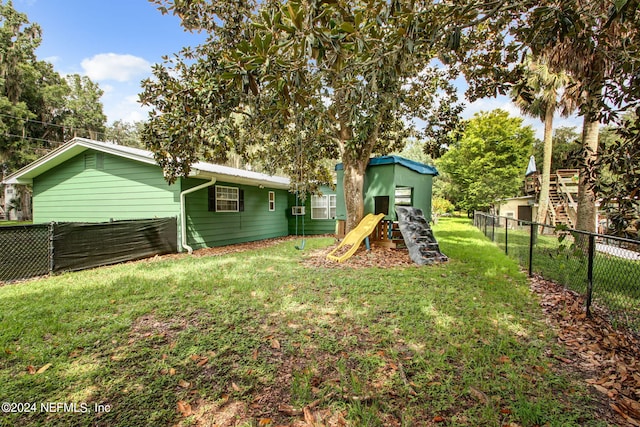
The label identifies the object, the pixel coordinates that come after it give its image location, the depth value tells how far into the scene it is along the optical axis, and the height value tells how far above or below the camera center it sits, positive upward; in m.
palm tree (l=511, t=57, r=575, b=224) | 11.72 +4.69
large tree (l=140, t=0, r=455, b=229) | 2.46 +1.58
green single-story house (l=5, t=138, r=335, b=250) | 8.84 +0.49
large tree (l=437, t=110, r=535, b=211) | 21.98 +4.92
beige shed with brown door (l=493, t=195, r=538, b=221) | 19.31 +0.17
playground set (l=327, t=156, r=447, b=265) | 7.23 -0.18
